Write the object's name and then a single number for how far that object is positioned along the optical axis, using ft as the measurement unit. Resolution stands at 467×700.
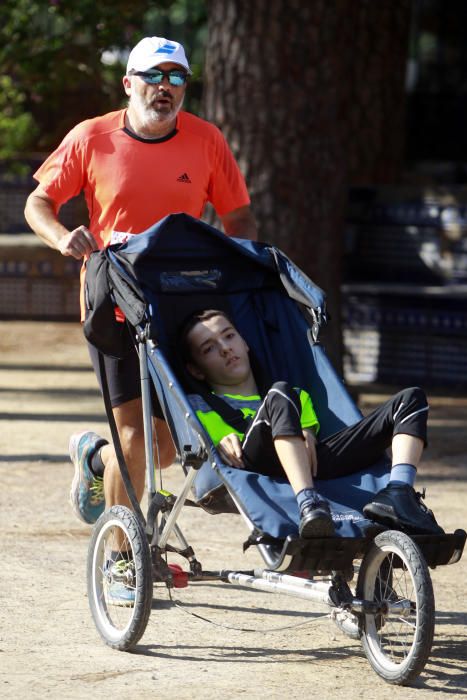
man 38.60
